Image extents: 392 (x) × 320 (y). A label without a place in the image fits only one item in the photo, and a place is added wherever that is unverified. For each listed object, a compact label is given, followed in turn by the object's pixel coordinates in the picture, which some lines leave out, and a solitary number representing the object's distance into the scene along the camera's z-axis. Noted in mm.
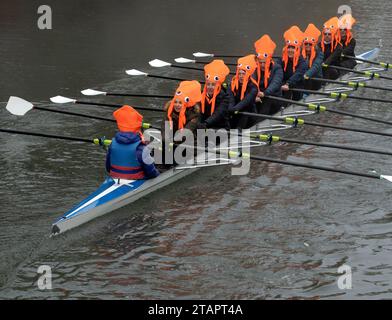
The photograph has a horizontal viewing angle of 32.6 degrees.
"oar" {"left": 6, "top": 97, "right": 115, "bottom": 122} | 13367
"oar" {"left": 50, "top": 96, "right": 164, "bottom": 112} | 13908
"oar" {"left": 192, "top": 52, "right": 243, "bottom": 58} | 19297
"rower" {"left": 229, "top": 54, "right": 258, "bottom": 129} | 13922
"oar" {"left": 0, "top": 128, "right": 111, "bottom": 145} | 11812
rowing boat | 10367
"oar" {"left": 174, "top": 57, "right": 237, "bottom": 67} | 18406
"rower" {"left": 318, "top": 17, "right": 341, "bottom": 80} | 18641
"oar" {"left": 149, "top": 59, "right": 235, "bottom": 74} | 17625
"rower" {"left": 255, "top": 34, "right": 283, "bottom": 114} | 14950
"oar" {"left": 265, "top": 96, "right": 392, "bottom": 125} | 14227
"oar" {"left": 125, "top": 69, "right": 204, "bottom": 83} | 16434
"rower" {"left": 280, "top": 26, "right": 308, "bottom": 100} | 16234
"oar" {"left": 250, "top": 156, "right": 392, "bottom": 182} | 11404
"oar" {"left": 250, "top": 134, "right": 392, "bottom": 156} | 12250
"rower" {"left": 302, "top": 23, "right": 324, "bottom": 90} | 17047
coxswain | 11031
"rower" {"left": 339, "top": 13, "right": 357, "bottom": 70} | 19109
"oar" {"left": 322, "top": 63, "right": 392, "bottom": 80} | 17431
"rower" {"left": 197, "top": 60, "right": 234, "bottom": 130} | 13133
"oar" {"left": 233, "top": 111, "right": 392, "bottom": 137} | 13242
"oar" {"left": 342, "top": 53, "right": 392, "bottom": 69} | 18828
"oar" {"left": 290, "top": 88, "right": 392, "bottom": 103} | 15362
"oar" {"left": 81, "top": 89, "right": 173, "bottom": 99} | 14812
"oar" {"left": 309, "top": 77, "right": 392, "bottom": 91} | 16369
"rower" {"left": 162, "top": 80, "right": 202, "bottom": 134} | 12188
